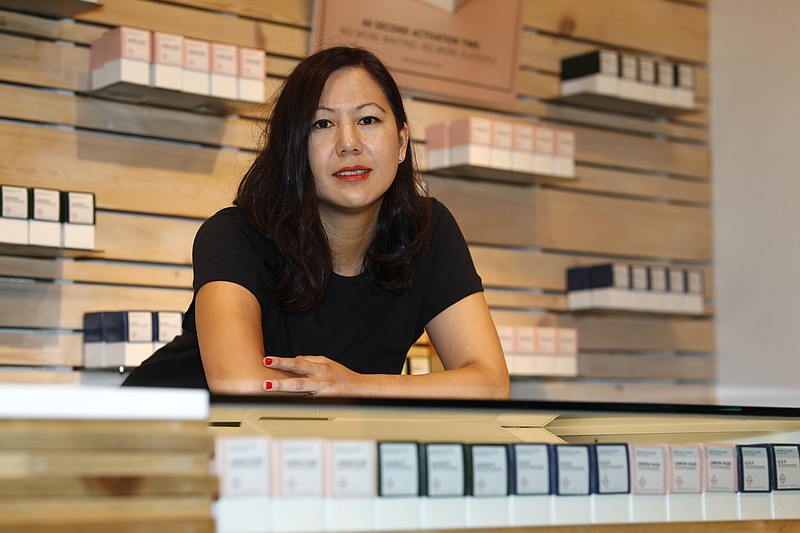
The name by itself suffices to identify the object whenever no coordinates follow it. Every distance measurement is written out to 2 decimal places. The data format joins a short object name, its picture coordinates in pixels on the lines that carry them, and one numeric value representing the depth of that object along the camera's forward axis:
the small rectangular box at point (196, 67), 3.18
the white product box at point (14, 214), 2.84
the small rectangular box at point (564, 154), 3.97
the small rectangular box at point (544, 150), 3.92
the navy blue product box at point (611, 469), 1.29
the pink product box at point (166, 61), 3.12
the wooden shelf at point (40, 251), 2.94
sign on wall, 3.78
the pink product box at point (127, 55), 3.08
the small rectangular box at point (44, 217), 2.90
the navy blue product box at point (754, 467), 1.40
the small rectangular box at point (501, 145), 3.83
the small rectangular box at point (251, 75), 3.28
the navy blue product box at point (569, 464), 1.27
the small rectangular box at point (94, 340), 3.12
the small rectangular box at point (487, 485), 1.22
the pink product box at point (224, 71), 3.23
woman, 2.03
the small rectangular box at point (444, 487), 1.19
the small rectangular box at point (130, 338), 3.03
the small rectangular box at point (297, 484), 1.12
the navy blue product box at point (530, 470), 1.24
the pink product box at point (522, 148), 3.88
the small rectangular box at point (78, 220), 2.97
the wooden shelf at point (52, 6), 3.08
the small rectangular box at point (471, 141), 3.74
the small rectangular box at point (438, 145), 3.84
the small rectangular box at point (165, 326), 3.08
